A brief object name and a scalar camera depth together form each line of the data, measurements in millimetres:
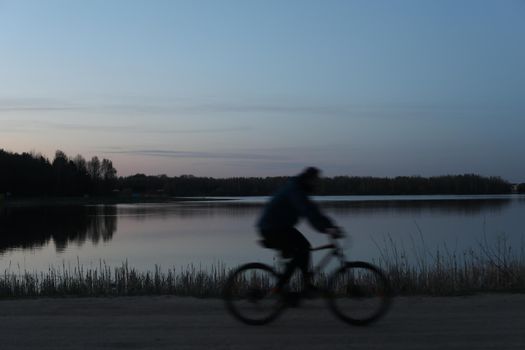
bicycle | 6371
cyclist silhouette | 6207
